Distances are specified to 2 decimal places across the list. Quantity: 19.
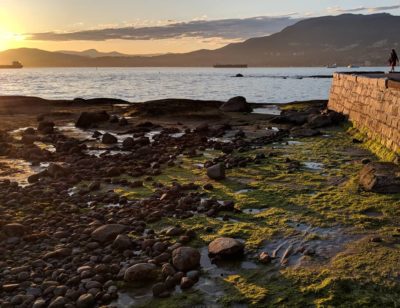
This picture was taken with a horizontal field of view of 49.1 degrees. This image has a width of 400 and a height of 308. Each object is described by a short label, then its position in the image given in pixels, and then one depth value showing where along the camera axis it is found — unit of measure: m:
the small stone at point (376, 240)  7.93
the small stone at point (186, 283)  6.70
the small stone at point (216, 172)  12.79
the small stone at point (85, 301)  6.21
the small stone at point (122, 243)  8.06
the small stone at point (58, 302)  6.16
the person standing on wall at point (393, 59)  30.61
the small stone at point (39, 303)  6.15
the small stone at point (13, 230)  8.73
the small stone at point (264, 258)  7.42
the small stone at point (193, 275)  6.88
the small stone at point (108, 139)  21.00
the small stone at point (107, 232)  8.44
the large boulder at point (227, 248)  7.61
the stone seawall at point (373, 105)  14.62
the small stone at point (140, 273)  6.92
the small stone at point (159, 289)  6.55
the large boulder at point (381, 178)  10.59
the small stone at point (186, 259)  7.20
